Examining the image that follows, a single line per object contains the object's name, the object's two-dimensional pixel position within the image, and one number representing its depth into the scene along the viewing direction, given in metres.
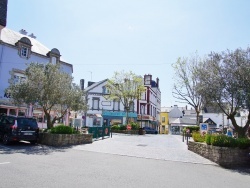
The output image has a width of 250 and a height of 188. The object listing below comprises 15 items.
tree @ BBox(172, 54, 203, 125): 27.72
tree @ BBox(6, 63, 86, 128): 15.72
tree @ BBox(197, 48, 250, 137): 10.92
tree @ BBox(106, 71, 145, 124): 36.38
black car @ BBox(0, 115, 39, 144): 13.77
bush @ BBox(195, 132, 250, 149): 11.13
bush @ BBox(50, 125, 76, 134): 15.54
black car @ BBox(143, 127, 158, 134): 44.08
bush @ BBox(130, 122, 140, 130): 33.56
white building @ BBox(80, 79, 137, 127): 47.72
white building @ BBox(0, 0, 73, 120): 23.62
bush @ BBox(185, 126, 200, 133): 27.66
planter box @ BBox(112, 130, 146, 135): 32.13
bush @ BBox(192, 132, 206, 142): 14.11
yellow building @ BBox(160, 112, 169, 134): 68.88
